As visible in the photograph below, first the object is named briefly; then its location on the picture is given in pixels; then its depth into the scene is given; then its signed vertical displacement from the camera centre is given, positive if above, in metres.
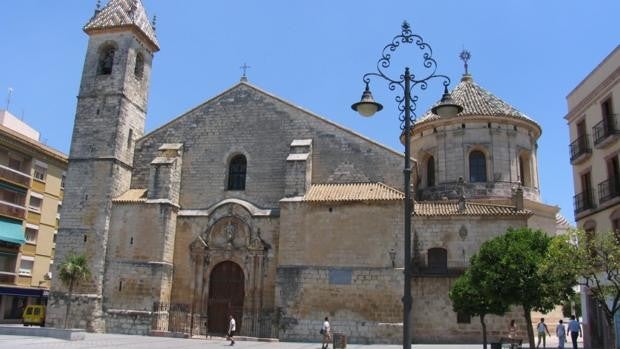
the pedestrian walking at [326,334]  18.65 -0.78
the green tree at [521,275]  15.62 +1.18
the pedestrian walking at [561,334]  18.73 -0.50
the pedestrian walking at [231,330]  19.84 -0.81
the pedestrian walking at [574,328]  18.03 -0.28
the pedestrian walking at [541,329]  20.41 -0.39
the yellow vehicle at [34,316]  28.36 -0.79
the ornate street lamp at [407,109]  8.96 +3.57
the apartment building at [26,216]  32.97 +5.13
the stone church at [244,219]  21.89 +3.68
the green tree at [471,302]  17.08 +0.43
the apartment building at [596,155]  19.27 +5.96
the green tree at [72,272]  22.34 +1.18
